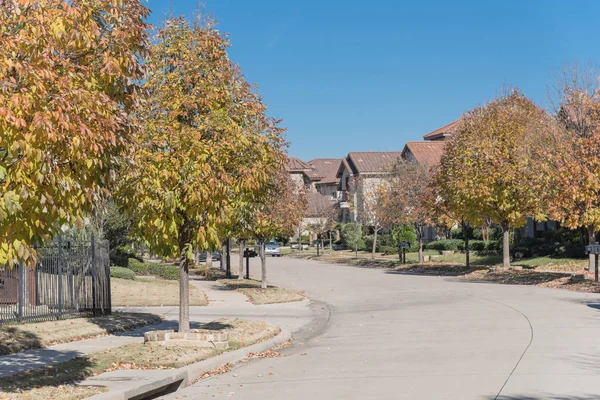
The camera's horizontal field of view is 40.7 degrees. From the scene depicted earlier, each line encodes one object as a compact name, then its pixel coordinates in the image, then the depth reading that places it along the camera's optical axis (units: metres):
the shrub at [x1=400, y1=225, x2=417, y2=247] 60.62
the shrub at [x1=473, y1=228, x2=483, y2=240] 55.06
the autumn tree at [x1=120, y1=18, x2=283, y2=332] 13.82
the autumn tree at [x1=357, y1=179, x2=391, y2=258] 53.47
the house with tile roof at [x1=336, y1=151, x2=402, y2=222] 66.38
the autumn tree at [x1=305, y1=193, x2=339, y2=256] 71.00
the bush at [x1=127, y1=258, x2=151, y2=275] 39.38
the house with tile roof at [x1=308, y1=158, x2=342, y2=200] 104.62
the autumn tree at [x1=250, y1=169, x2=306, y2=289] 29.89
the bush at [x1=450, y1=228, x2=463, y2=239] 59.25
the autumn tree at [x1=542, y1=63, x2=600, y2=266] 27.98
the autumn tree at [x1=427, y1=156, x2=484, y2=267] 36.53
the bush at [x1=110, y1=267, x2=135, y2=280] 32.22
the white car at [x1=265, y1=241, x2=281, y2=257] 71.94
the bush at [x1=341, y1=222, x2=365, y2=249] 68.31
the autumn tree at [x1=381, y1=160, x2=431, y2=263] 46.85
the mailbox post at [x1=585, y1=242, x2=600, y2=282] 28.27
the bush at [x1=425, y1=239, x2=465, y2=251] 55.44
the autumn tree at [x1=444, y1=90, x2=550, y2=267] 34.31
